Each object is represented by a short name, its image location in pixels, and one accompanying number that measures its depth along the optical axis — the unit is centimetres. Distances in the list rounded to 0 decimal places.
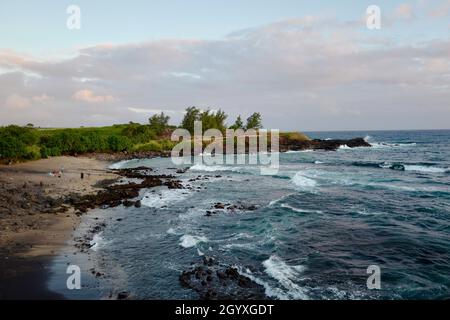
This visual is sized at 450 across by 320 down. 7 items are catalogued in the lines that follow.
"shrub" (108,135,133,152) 9206
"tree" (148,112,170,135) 12792
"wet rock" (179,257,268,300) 1783
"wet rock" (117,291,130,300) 1717
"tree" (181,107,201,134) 13688
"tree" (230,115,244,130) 14958
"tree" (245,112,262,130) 14888
